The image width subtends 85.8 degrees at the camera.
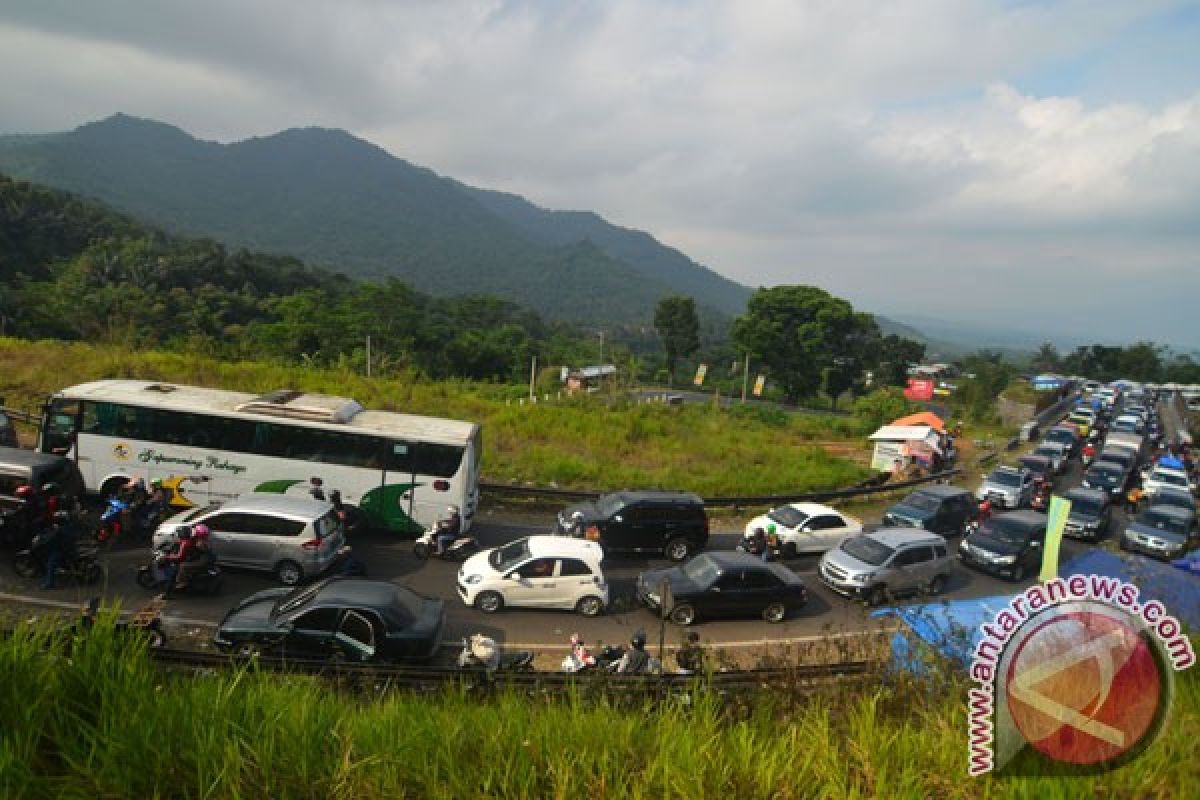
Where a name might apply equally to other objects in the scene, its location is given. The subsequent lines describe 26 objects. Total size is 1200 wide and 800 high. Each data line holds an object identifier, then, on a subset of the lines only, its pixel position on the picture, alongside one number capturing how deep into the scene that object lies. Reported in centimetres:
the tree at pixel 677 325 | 7188
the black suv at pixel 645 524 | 1606
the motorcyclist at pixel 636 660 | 887
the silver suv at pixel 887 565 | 1452
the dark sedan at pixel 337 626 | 905
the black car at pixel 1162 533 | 1914
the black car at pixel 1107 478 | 2836
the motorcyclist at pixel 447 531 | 1464
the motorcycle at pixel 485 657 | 932
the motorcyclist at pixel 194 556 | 1124
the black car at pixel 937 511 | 1967
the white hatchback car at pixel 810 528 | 1739
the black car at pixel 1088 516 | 2134
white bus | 1416
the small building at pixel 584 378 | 4024
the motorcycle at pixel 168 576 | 1134
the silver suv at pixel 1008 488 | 2367
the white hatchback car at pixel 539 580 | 1242
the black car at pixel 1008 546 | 1672
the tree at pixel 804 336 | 6375
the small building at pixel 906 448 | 2923
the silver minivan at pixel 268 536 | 1230
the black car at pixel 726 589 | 1274
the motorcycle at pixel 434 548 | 1470
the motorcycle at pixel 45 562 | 1103
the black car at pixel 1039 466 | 2878
